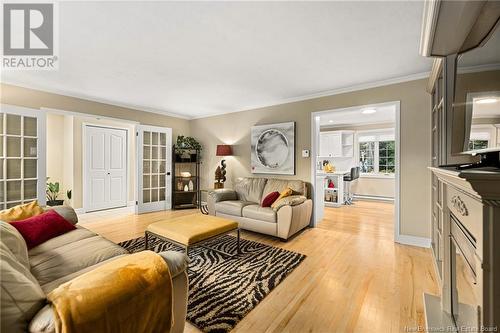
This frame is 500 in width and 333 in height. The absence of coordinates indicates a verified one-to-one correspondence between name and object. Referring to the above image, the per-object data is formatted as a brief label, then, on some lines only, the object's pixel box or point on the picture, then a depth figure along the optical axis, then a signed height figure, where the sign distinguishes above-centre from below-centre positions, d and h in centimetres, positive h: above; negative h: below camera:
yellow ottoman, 234 -74
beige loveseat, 324 -69
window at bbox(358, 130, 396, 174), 659 +46
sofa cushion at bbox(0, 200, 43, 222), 207 -47
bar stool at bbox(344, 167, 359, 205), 613 -51
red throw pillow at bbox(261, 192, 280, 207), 369 -56
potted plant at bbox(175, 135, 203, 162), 558 +53
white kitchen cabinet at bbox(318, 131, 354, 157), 685 +75
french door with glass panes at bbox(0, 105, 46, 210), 329 +15
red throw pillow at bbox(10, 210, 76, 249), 191 -58
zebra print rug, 170 -113
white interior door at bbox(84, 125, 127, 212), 521 -6
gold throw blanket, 85 -57
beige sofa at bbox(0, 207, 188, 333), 82 -66
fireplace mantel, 78 -30
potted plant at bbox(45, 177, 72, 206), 466 -64
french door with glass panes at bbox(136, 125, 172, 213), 505 -5
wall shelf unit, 567 -32
